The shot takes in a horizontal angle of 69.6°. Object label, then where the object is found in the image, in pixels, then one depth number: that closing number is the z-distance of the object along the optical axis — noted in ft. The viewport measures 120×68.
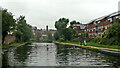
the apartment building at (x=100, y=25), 102.82
